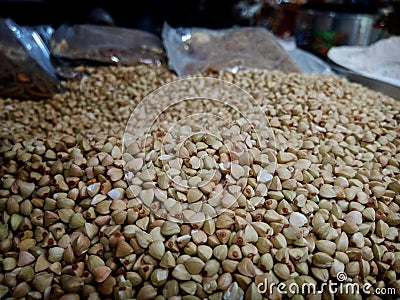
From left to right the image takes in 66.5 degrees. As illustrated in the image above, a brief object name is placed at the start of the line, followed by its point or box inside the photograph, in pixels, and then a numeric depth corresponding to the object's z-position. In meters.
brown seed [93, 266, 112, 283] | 0.09
